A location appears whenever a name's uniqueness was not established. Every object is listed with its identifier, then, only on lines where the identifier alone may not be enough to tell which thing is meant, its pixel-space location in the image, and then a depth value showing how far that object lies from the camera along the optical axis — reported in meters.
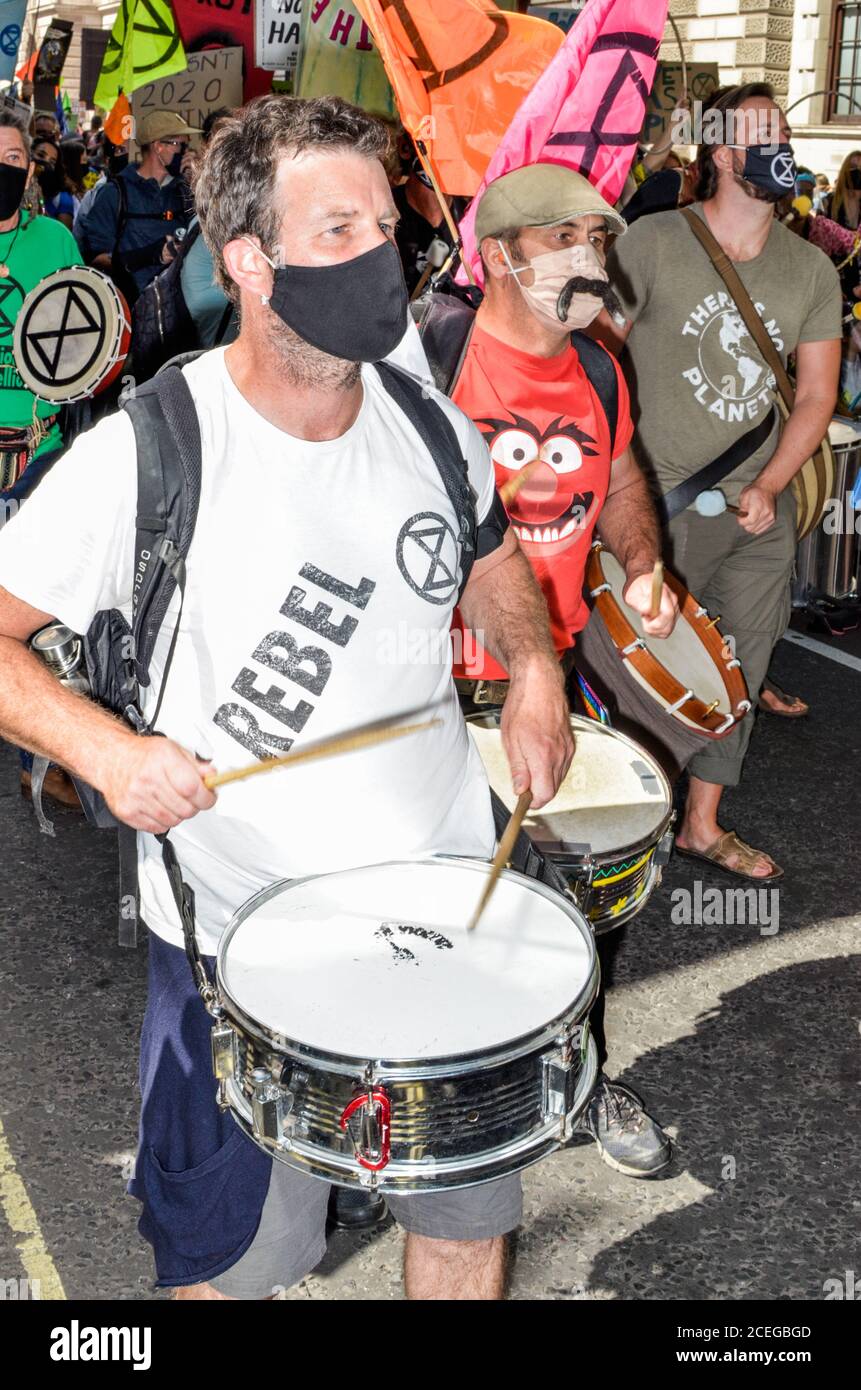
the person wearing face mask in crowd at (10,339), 5.28
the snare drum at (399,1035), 1.92
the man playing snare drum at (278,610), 2.11
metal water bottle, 2.33
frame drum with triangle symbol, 5.25
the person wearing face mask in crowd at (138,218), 7.60
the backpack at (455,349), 3.63
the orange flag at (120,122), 10.12
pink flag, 4.30
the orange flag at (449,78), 5.05
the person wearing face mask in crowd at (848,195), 10.70
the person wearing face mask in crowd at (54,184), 10.97
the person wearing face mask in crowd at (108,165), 7.87
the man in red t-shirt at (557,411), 3.45
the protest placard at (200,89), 8.48
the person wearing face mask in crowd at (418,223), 7.52
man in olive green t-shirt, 4.47
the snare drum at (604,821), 2.89
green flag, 8.52
